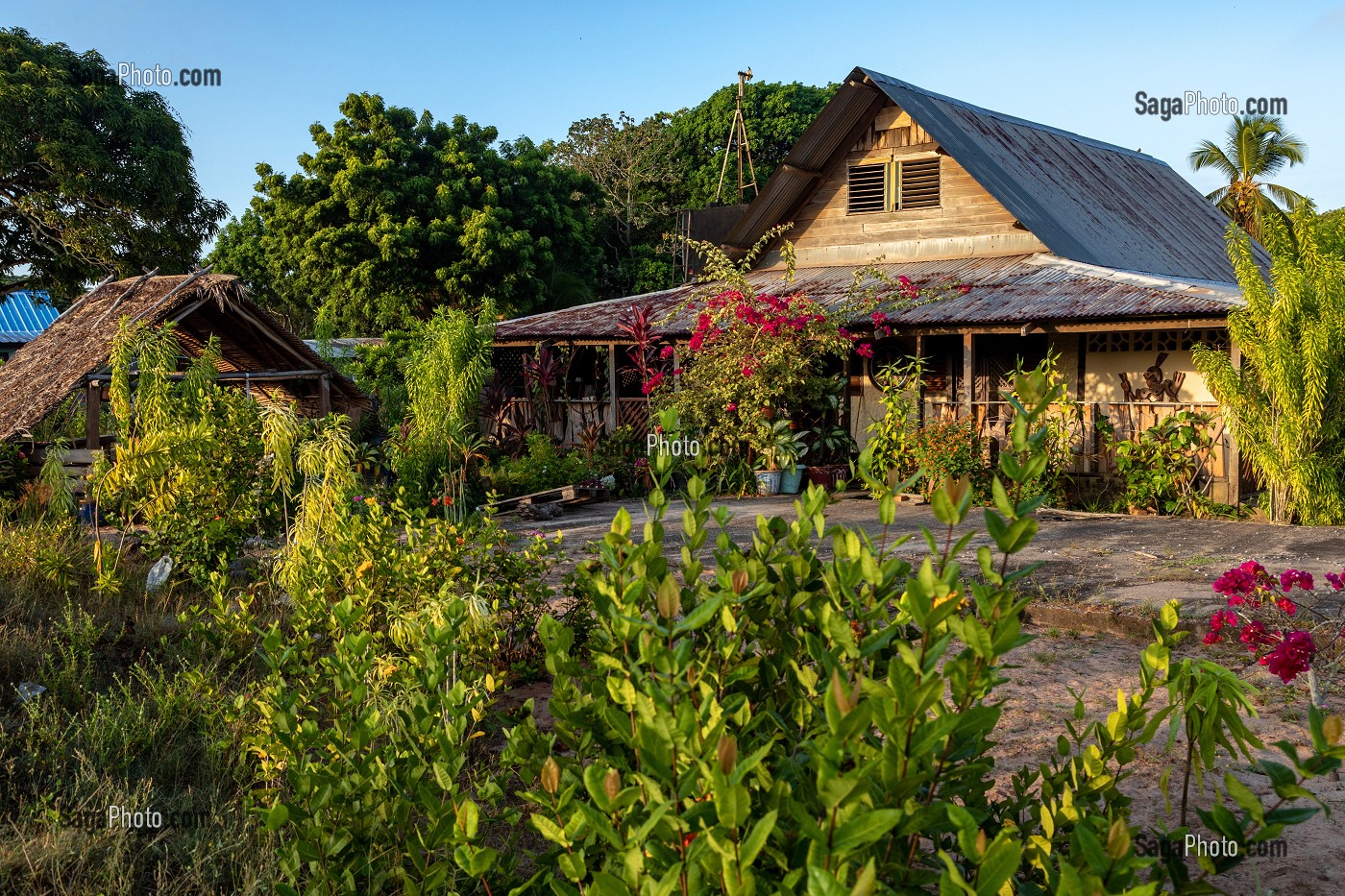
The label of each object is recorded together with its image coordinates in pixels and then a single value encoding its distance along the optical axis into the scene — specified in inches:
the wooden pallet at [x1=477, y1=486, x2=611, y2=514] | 517.0
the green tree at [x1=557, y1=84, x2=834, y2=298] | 1289.4
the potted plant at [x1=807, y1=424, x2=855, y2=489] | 559.2
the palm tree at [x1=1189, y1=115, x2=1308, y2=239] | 1243.2
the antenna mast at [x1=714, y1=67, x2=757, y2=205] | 1026.1
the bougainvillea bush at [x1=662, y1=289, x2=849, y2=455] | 533.3
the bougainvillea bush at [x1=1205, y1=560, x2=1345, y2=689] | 150.9
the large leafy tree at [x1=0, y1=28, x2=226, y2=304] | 854.5
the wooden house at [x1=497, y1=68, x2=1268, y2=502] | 490.9
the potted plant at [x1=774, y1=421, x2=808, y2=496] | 543.2
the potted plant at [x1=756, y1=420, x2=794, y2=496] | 544.7
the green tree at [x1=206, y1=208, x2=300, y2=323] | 1299.2
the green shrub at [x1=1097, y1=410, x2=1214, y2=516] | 460.8
